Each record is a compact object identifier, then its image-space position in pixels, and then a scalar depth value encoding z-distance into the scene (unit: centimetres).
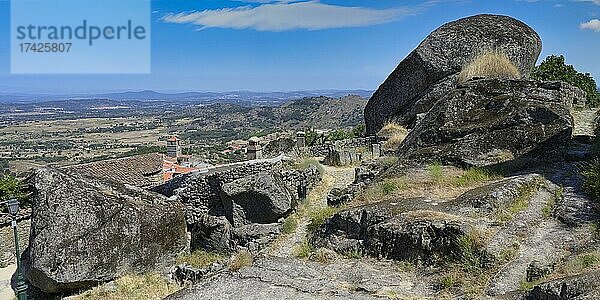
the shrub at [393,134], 1800
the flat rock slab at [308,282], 665
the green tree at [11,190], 1837
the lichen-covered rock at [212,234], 1245
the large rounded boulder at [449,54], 1953
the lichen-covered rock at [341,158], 1788
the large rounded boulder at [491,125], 1141
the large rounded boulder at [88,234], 1169
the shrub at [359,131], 2683
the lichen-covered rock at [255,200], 1327
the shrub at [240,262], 788
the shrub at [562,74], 2698
